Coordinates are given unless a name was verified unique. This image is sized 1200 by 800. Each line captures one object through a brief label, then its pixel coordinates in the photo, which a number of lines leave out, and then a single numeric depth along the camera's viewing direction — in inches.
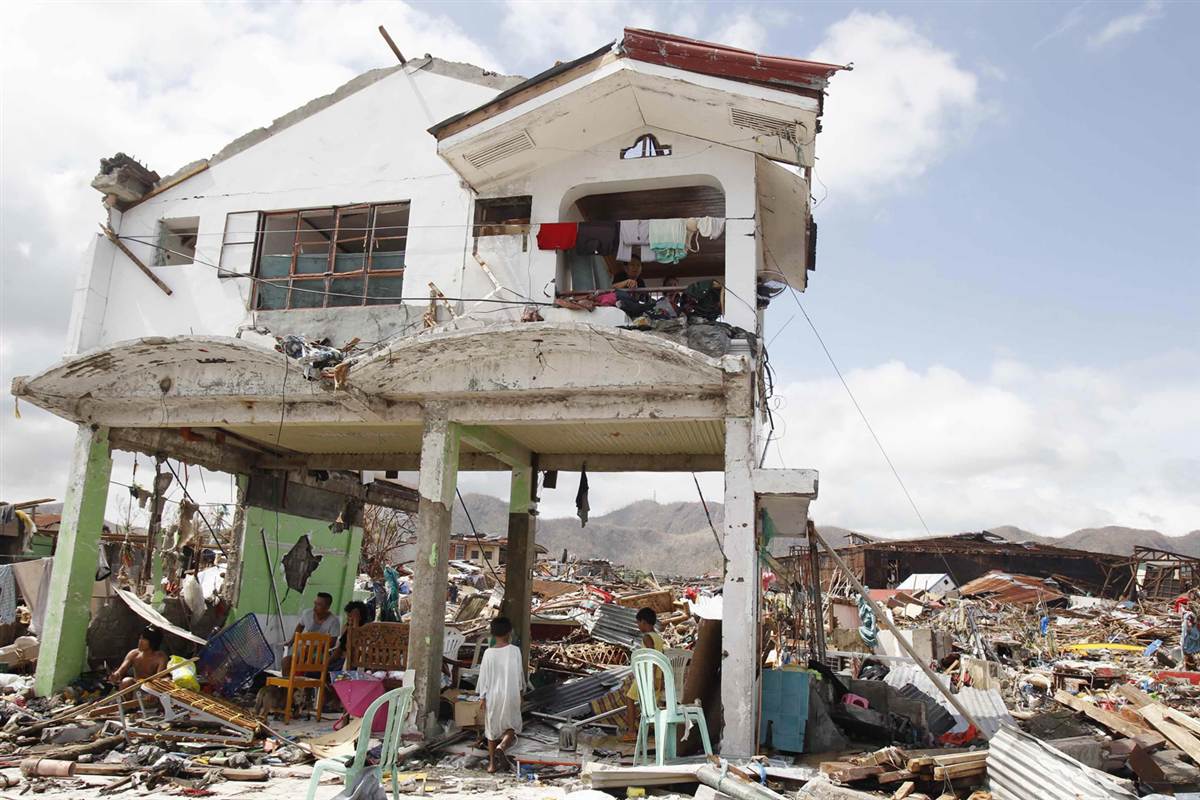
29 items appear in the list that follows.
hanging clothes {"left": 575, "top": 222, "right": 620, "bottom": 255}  418.3
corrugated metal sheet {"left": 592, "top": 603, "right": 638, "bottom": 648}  588.7
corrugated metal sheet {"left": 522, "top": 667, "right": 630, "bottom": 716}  453.1
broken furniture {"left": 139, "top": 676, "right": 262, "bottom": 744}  363.3
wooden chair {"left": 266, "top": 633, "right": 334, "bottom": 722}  417.7
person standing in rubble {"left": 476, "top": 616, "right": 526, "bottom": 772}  343.0
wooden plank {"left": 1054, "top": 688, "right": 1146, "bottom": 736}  388.8
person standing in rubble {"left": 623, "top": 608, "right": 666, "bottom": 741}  393.1
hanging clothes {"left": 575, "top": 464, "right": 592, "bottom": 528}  525.9
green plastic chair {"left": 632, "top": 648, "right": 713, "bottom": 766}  300.7
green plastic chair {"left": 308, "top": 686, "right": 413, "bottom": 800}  219.1
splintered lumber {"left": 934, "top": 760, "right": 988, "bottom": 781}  289.9
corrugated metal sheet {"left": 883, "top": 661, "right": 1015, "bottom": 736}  425.1
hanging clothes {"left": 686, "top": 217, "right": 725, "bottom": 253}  397.4
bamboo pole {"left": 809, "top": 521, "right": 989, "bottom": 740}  368.2
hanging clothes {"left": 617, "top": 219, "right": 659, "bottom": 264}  415.2
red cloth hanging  413.4
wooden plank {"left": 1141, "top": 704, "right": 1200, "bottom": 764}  365.7
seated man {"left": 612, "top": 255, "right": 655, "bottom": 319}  386.9
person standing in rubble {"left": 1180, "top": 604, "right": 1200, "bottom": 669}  801.6
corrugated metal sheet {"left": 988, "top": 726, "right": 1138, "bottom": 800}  246.2
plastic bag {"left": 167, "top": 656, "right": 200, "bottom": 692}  399.2
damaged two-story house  371.2
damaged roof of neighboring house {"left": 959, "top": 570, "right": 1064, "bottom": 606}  1256.2
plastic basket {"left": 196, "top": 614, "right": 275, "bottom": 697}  468.1
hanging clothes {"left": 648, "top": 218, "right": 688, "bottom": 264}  405.7
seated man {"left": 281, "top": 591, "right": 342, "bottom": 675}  469.4
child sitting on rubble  406.3
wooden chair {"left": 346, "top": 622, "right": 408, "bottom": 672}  449.4
